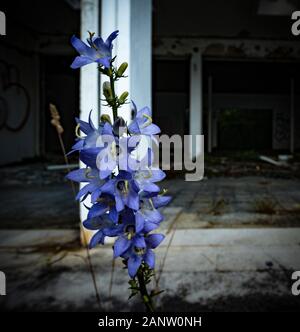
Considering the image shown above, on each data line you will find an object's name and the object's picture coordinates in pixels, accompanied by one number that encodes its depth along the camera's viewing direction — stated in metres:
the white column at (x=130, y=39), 2.34
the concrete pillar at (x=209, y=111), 13.82
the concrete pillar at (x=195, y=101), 9.88
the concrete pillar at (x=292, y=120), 13.52
